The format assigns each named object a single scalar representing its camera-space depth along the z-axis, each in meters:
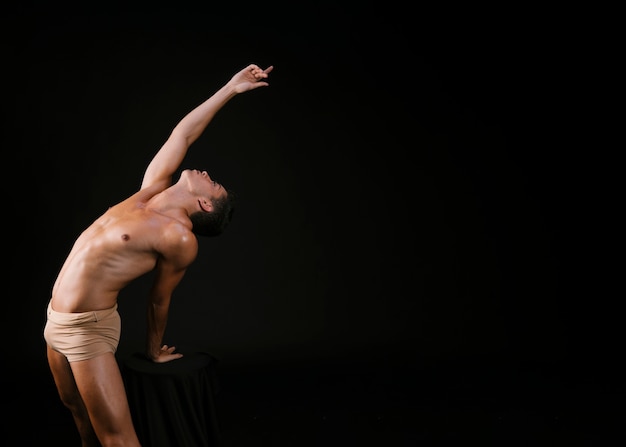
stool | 3.88
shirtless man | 3.68
